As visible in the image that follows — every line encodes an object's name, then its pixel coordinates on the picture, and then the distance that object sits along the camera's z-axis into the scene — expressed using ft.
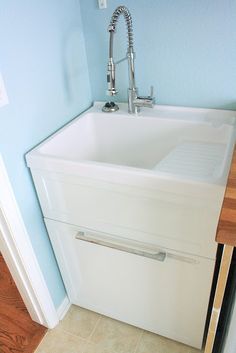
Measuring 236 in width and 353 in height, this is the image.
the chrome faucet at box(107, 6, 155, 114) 3.39
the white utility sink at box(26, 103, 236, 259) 2.72
